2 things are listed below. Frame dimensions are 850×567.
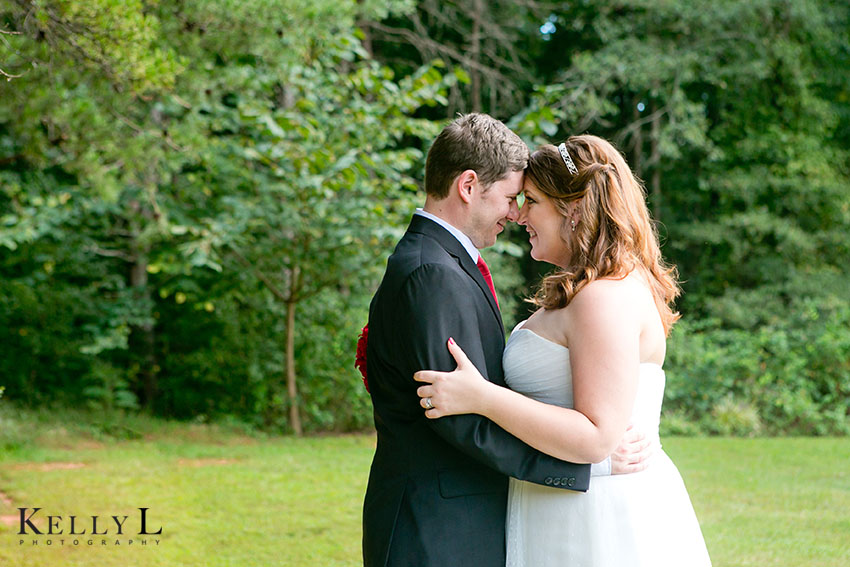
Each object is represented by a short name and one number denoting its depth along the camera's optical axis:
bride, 2.29
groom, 2.27
